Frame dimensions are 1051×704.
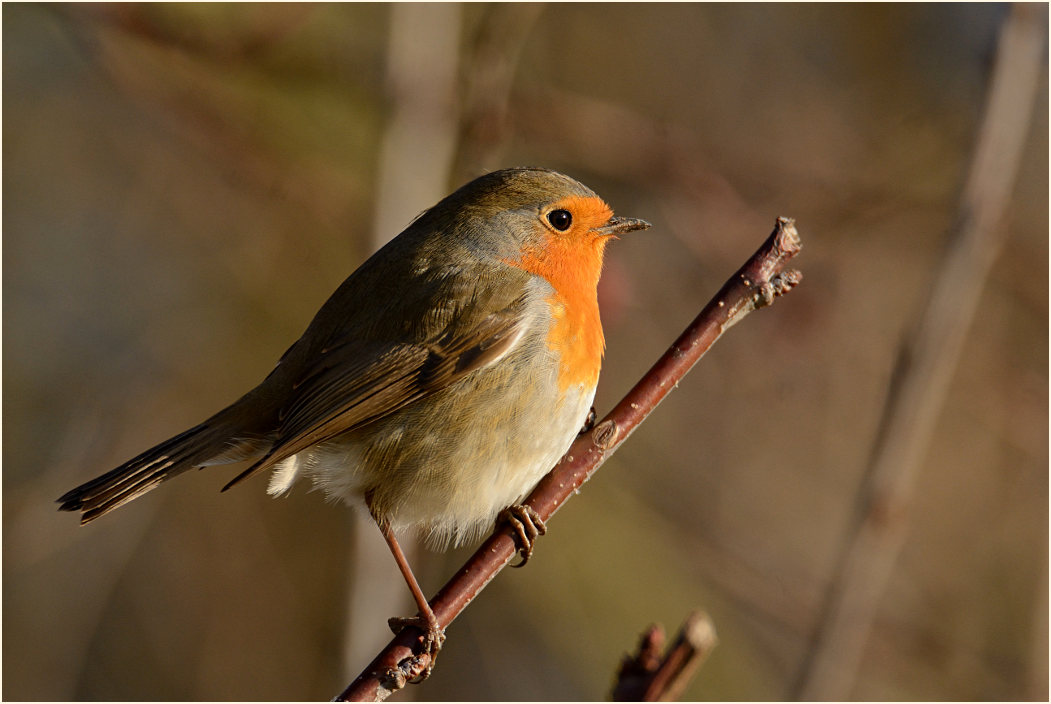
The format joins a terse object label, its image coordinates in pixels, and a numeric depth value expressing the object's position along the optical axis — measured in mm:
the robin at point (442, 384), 5547
